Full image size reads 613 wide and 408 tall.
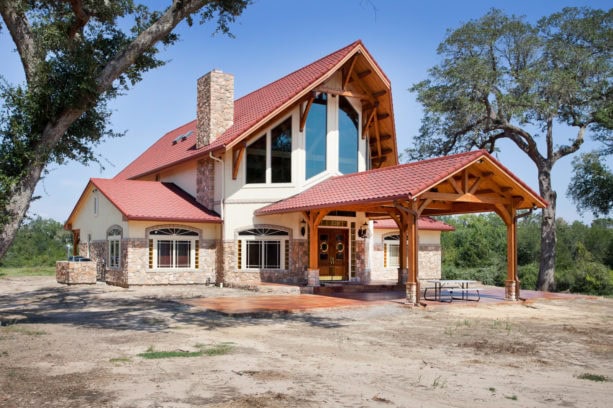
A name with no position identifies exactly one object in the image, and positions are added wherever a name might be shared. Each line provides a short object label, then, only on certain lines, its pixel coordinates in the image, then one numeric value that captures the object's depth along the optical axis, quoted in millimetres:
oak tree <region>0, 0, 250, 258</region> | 11008
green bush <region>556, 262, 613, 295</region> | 25578
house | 20516
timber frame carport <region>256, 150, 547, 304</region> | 15438
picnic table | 17391
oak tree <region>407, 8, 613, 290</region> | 23750
